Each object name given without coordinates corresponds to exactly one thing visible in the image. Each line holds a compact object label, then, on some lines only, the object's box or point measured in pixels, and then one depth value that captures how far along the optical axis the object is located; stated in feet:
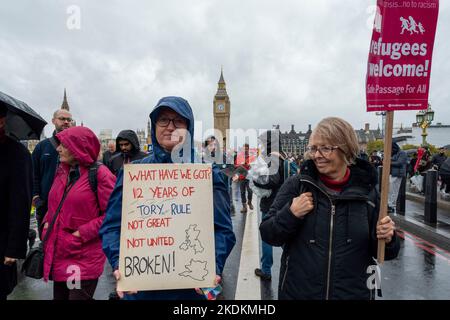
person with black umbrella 7.81
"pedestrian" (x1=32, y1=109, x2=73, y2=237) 13.42
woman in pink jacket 8.91
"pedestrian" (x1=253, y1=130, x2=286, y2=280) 15.20
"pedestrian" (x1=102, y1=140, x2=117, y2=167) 22.32
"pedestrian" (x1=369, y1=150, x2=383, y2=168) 59.71
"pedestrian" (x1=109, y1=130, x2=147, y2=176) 17.22
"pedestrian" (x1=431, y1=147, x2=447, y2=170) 49.66
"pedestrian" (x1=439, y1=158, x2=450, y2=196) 30.83
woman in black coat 6.51
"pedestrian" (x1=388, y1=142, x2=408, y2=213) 29.40
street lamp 55.62
